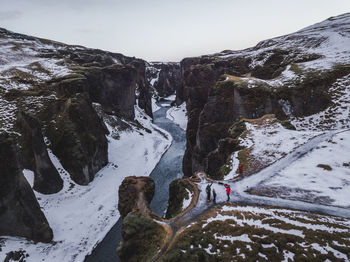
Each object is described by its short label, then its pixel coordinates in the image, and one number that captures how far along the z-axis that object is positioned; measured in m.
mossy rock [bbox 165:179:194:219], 18.94
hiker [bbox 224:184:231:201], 16.67
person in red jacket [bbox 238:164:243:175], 21.25
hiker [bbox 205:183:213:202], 17.05
